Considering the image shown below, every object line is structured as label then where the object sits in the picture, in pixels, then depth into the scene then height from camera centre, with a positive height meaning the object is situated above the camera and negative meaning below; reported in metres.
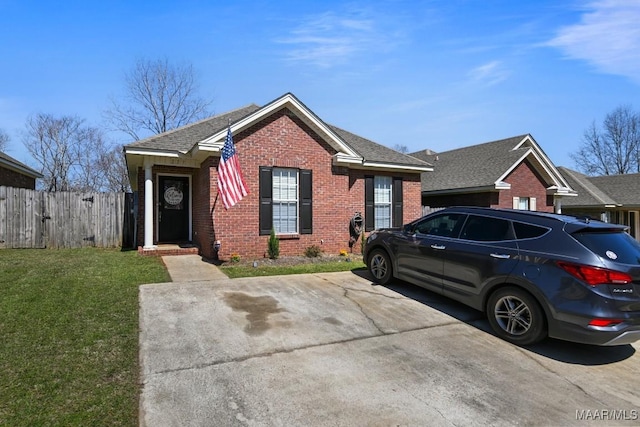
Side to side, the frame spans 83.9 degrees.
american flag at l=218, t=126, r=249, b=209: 8.90 +0.89
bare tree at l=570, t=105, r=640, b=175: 40.22 +7.09
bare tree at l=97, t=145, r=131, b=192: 37.03 +4.43
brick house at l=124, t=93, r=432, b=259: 9.80 +0.87
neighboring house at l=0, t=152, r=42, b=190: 14.77 +1.83
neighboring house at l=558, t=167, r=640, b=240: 22.25 +0.82
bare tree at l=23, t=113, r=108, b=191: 33.75 +5.11
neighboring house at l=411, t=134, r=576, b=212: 16.44 +1.56
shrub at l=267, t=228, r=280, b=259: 10.01 -0.97
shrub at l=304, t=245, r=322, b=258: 10.70 -1.19
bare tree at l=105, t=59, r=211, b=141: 30.81 +8.65
